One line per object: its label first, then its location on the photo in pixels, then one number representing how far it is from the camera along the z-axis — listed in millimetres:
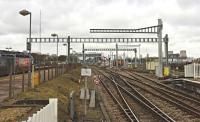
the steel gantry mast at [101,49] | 129000
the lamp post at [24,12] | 23341
